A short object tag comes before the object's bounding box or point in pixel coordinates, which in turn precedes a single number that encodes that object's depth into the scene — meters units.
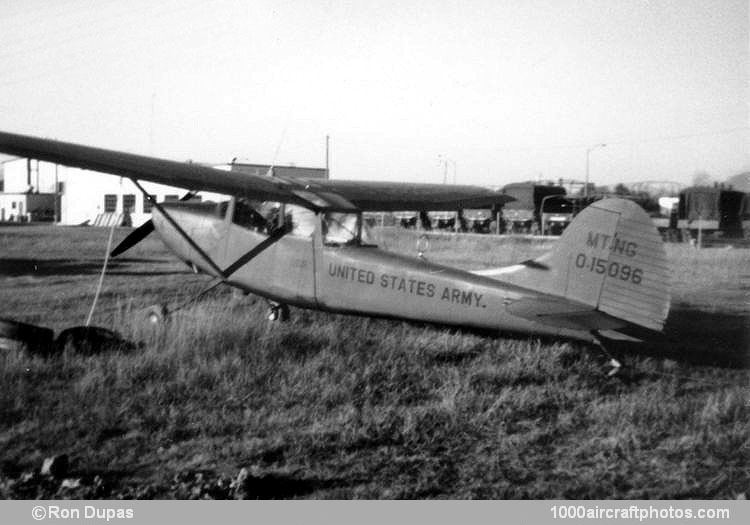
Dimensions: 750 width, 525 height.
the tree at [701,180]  50.44
